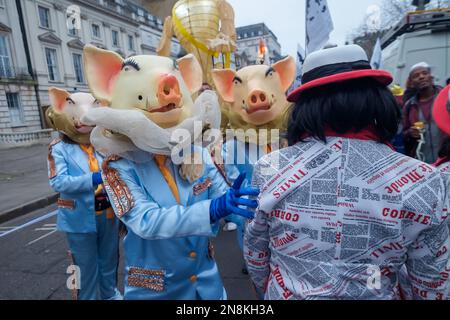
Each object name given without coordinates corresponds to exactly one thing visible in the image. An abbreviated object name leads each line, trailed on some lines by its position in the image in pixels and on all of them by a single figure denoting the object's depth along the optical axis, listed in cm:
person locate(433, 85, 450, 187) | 168
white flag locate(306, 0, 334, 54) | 401
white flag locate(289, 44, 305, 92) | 438
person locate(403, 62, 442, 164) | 328
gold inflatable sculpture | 374
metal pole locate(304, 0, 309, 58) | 404
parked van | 559
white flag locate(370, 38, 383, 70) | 494
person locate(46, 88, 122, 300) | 230
